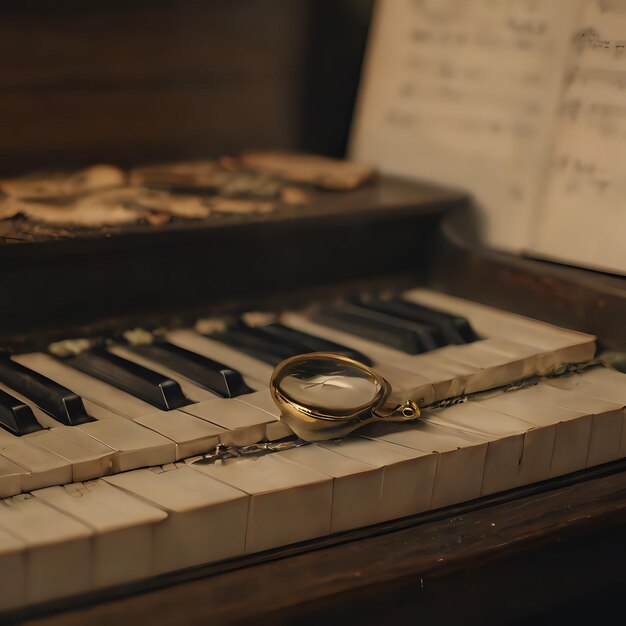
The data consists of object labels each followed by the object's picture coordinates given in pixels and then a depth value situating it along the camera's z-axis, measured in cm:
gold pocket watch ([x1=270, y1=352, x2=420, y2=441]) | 62
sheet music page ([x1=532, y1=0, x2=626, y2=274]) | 74
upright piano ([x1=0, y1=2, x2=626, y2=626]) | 58
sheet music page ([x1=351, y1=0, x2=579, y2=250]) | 78
